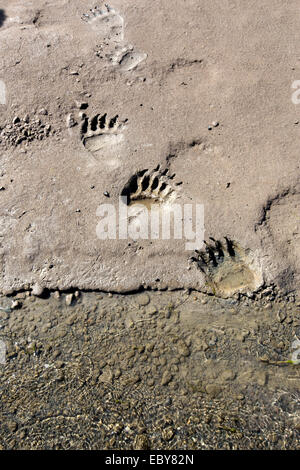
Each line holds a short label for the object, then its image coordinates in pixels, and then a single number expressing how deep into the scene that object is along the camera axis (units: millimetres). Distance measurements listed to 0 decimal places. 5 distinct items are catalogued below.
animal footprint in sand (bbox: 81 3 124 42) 3879
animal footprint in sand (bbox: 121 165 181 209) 3084
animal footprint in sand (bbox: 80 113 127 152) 3322
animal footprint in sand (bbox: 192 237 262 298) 2775
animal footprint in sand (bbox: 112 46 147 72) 3707
